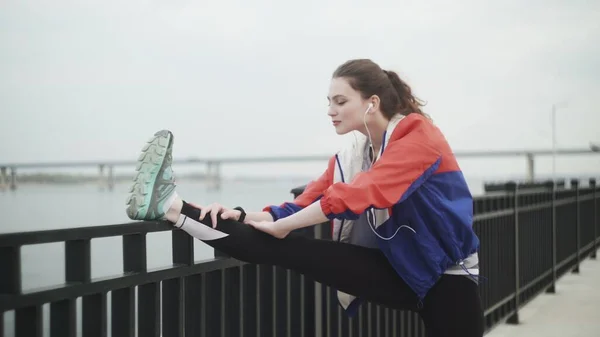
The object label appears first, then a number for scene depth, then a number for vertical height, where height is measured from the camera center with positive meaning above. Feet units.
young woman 7.00 -0.52
